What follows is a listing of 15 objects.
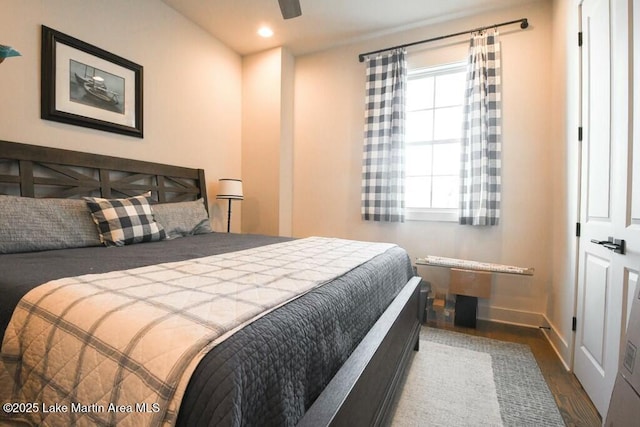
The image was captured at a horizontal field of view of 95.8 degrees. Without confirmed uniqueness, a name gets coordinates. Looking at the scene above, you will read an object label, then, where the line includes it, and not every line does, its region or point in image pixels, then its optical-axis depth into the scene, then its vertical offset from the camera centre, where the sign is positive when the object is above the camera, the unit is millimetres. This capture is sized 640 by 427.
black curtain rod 2555 +1690
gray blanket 546 -338
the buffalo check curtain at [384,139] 2969 +731
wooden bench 2469 -629
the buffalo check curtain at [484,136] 2600 +665
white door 1306 +74
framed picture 1992 +915
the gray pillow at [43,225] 1553 -113
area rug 1433 -1036
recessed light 3080 +1896
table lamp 3061 +189
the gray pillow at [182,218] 2311 -96
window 2895 +702
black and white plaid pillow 1895 -101
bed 580 -326
